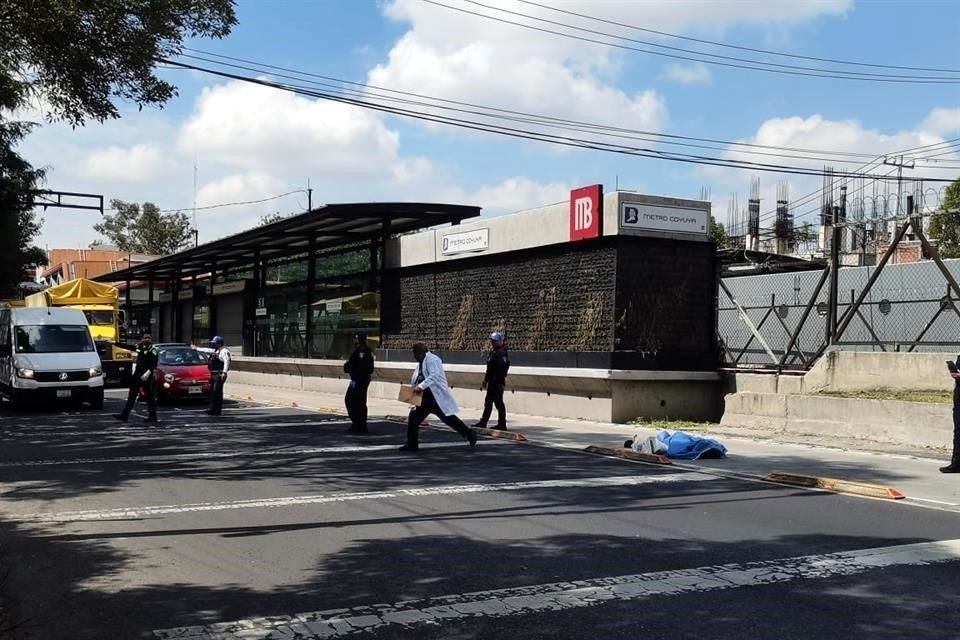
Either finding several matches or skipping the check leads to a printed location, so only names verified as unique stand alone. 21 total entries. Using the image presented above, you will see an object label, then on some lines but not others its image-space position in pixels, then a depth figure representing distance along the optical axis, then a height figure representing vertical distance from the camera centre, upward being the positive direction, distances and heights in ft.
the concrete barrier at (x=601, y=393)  55.47 -3.69
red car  71.05 -3.50
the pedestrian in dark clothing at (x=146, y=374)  55.26 -2.43
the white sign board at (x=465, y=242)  68.33 +7.54
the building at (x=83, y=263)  238.07 +20.20
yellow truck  101.86 +3.84
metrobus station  56.24 +3.06
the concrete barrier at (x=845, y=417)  41.32 -4.10
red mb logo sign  56.59 +8.15
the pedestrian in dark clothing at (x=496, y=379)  50.47 -2.39
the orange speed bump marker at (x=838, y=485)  29.96 -5.21
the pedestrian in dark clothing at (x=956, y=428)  34.76 -3.52
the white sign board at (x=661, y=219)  55.83 +7.68
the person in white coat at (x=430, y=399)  42.11 -2.99
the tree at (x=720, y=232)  142.10 +18.96
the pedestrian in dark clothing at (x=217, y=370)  59.26 -2.30
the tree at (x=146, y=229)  263.29 +32.06
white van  64.13 -1.66
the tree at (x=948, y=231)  117.30 +14.74
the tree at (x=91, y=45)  36.65 +12.82
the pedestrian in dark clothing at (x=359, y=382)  50.75 -2.65
